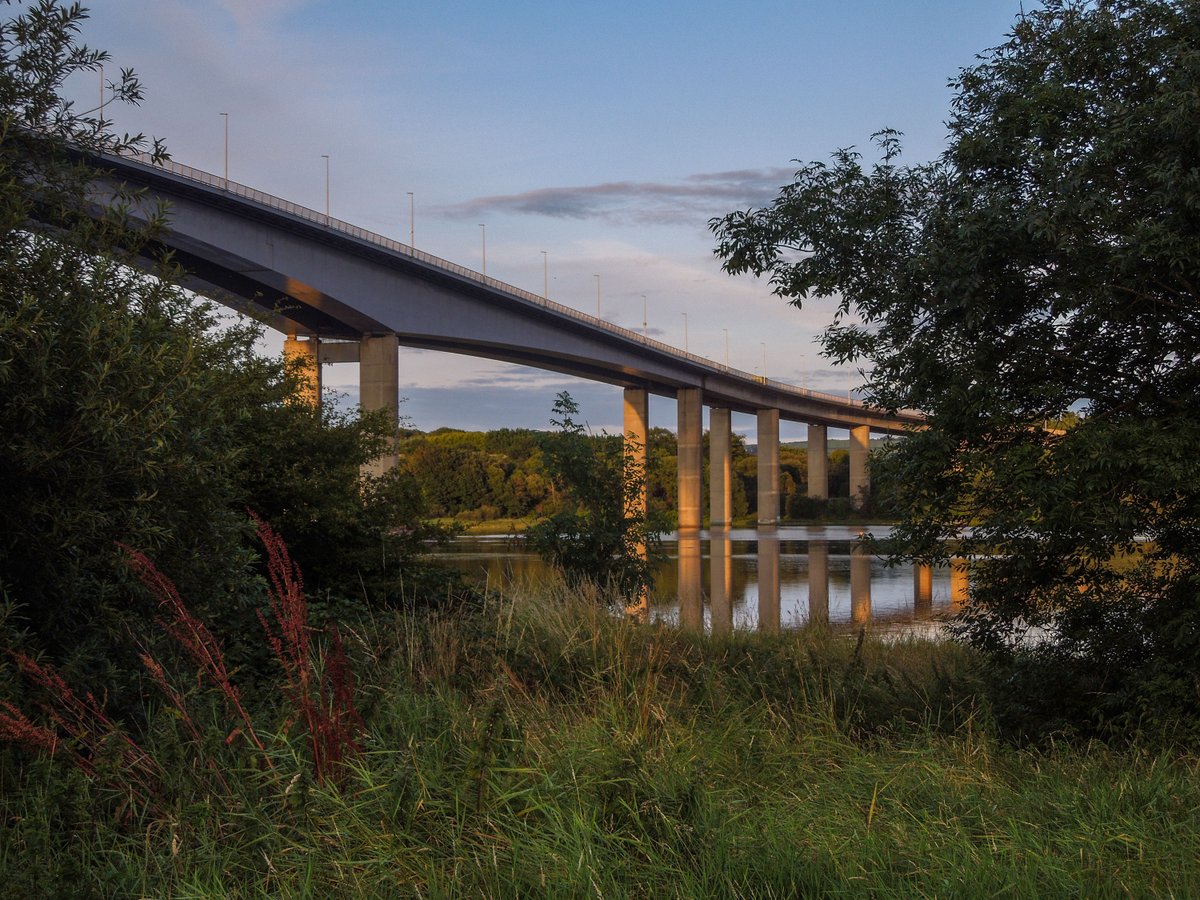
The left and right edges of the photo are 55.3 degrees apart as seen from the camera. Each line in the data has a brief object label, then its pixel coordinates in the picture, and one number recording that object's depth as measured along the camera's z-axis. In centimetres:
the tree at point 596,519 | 1653
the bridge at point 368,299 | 3341
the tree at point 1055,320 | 807
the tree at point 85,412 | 599
